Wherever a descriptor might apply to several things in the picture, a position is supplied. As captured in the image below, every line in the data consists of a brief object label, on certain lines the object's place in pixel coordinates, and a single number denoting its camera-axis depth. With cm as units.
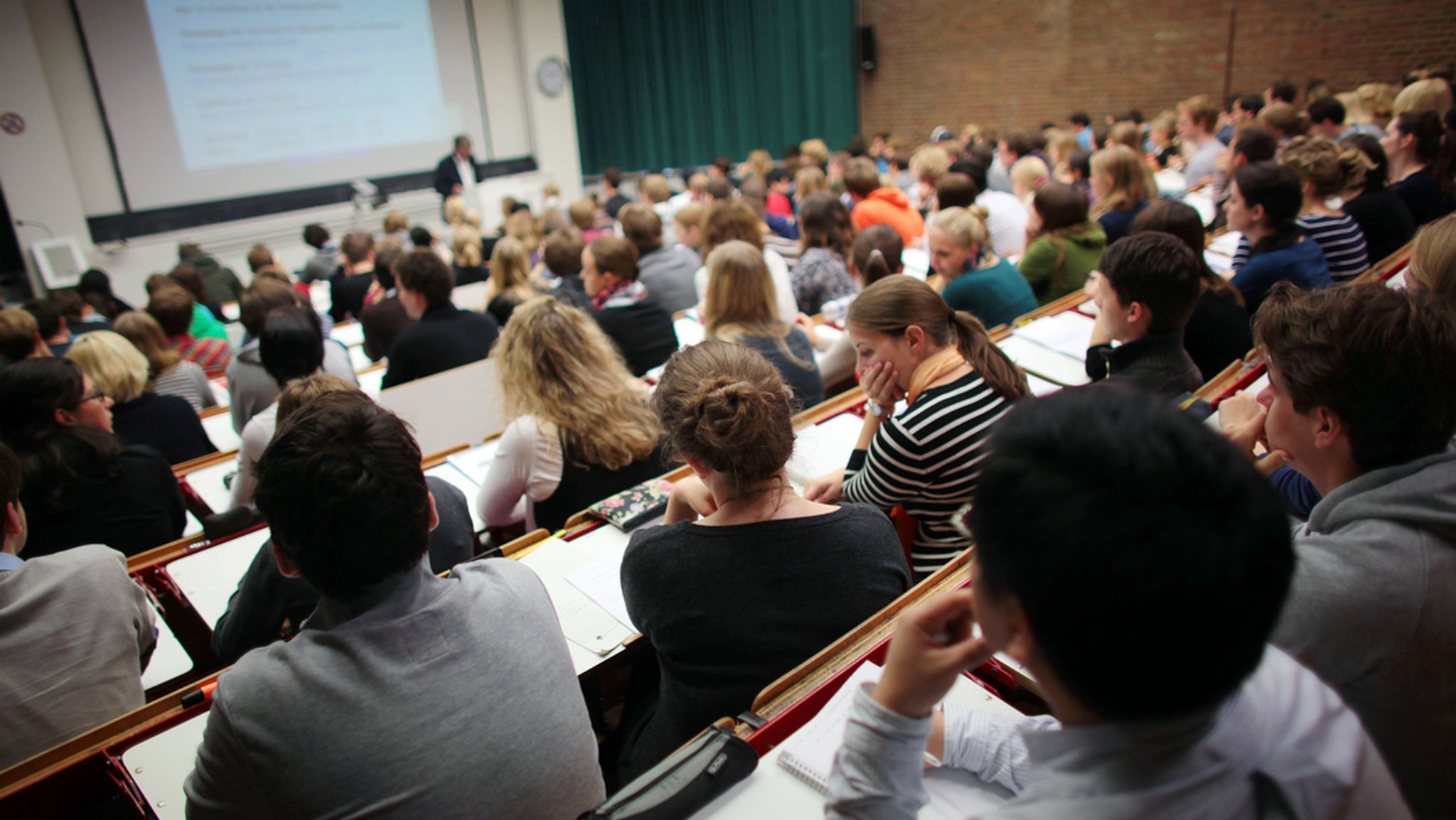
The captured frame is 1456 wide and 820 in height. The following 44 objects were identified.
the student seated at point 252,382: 311
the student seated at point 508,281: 427
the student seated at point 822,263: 414
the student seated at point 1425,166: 416
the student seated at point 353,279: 516
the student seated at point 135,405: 277
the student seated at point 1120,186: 418
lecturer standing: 886
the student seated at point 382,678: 100
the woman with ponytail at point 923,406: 176
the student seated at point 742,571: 133
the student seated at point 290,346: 265
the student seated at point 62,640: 142
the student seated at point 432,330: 344
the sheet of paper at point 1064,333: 287
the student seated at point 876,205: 509
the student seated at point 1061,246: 365
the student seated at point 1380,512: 102
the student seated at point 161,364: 338
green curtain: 1126
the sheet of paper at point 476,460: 252
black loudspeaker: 1149
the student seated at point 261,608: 162
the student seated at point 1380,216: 371
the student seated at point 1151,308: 208
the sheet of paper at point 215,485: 263
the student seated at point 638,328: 342
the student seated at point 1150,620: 58
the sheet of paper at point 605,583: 168
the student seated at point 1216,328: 258
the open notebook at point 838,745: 104
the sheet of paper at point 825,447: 220
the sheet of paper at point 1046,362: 265
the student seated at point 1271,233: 289
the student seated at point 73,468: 207
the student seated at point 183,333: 368
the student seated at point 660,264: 456
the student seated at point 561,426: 222
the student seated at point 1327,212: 327
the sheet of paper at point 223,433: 326
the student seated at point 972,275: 324
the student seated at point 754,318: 283
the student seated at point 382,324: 414
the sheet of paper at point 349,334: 459
